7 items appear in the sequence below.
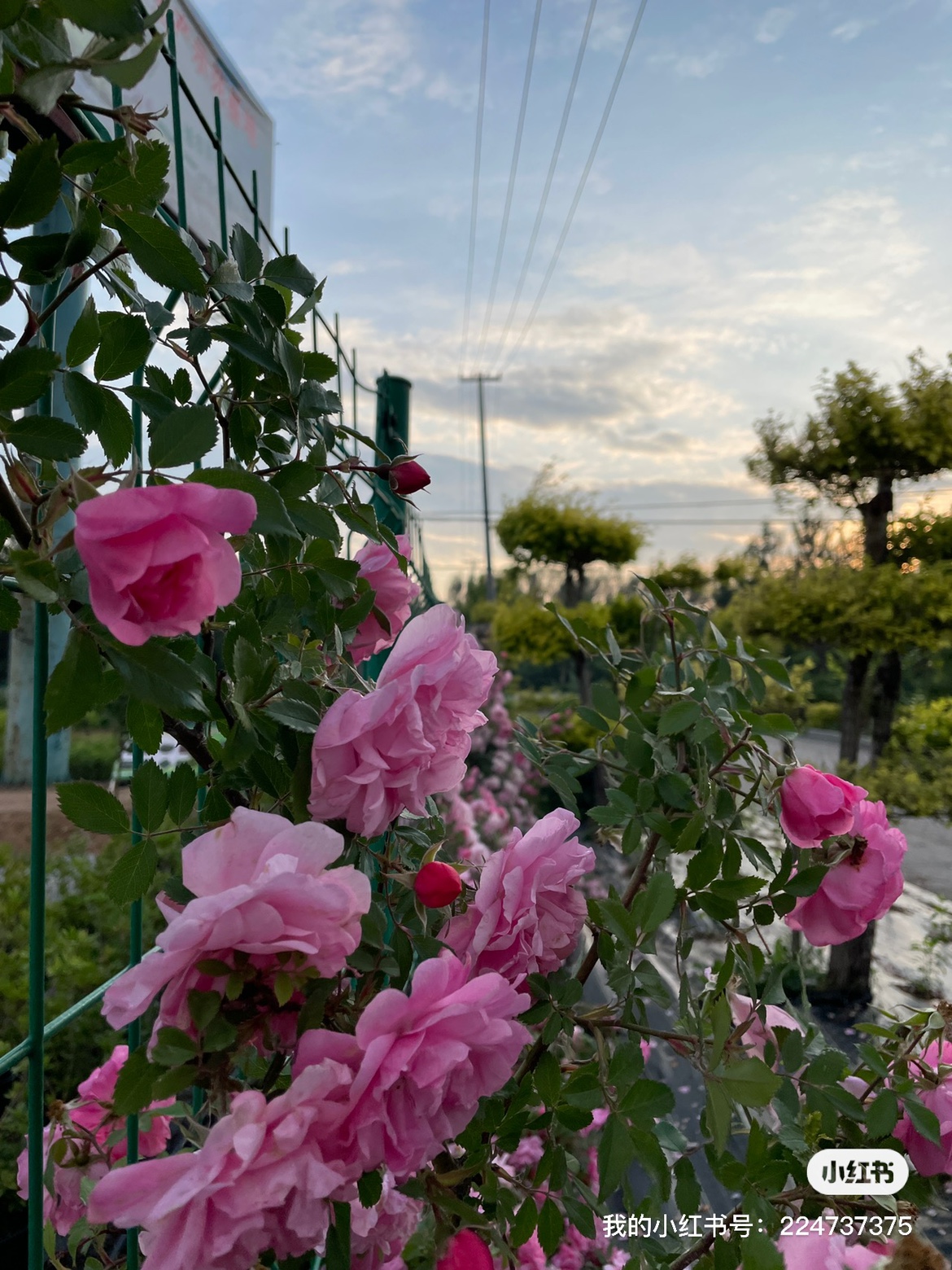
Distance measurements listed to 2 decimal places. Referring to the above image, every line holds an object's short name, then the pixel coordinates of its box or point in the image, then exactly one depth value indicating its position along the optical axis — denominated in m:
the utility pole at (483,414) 22.09
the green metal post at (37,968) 0.54
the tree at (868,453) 4.05
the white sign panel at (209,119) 2.68
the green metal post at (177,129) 0.68
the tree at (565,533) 7.90
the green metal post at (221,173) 0.75
